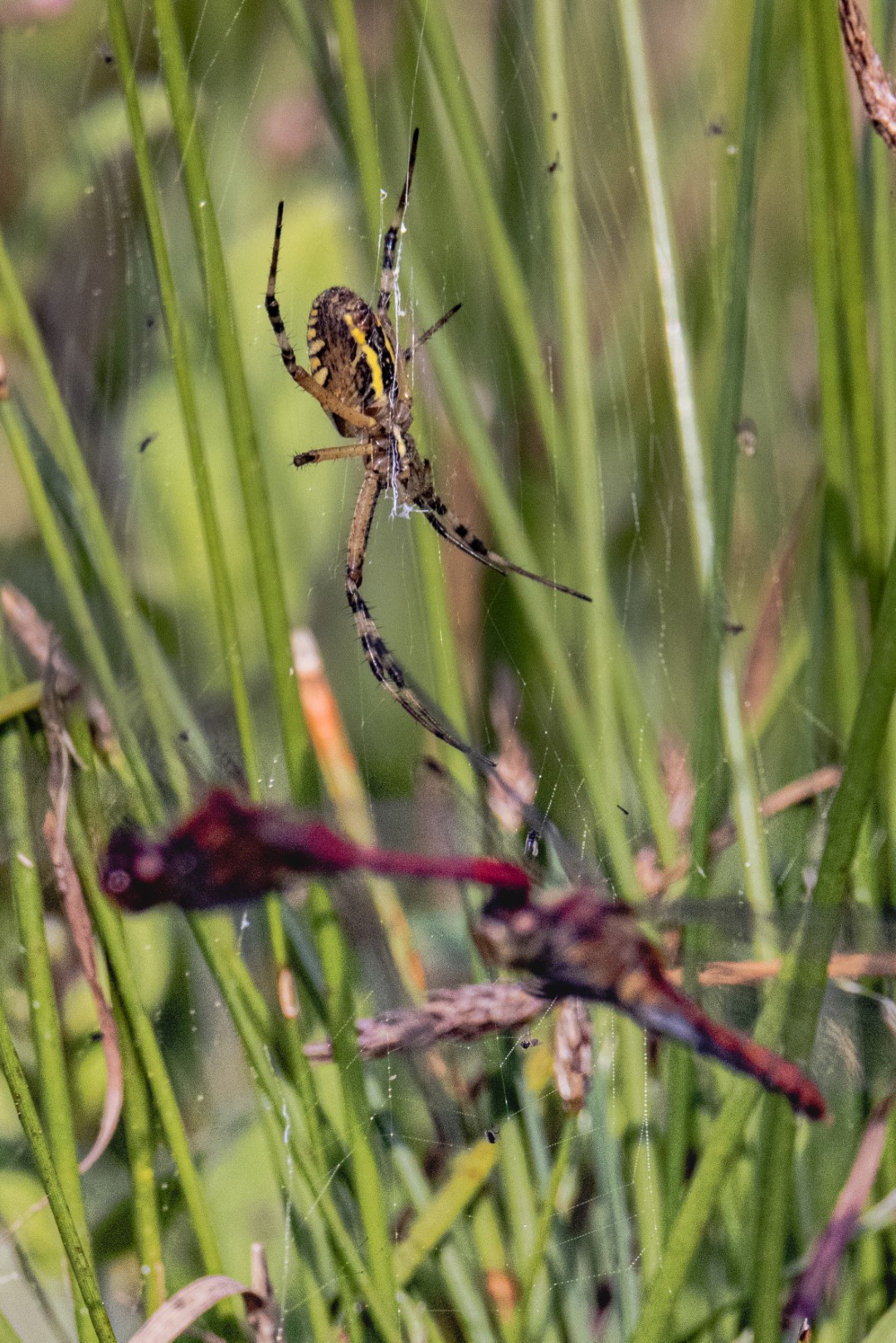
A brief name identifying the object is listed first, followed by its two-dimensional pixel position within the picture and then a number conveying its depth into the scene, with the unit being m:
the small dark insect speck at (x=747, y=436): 1.90
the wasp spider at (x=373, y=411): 1.89
